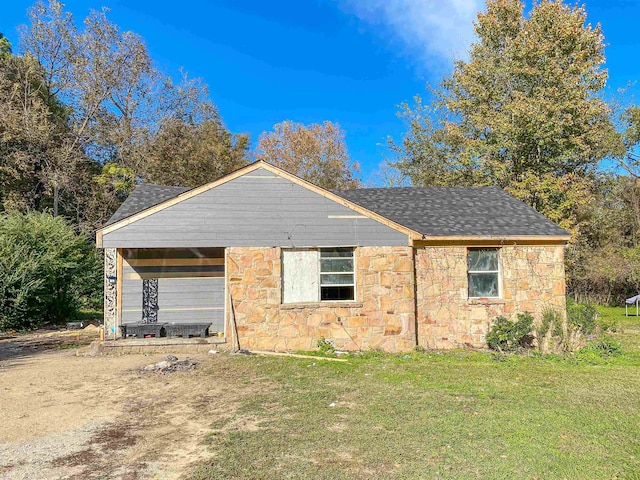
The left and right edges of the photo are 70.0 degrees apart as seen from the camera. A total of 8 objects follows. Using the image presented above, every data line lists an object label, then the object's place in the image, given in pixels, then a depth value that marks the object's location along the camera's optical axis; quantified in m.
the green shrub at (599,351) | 10.12
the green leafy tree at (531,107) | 22.42
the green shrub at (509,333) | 10.94
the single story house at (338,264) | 11.26
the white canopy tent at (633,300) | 20.83
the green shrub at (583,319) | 11.39
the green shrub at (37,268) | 15.37
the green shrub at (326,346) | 11.08
